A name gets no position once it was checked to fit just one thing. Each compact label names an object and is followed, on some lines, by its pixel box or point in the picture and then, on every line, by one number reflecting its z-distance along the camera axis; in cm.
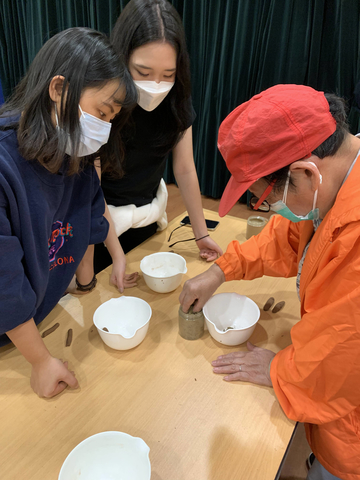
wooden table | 66
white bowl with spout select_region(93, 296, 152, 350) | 98
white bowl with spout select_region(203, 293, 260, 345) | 102
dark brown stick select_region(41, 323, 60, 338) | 95
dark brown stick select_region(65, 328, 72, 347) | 93
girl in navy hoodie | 72
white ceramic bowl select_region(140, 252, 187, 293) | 124
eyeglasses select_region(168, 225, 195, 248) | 145
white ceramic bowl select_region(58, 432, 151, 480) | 62
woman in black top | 101
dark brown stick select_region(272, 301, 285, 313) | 107
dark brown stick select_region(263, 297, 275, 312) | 108
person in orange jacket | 67
